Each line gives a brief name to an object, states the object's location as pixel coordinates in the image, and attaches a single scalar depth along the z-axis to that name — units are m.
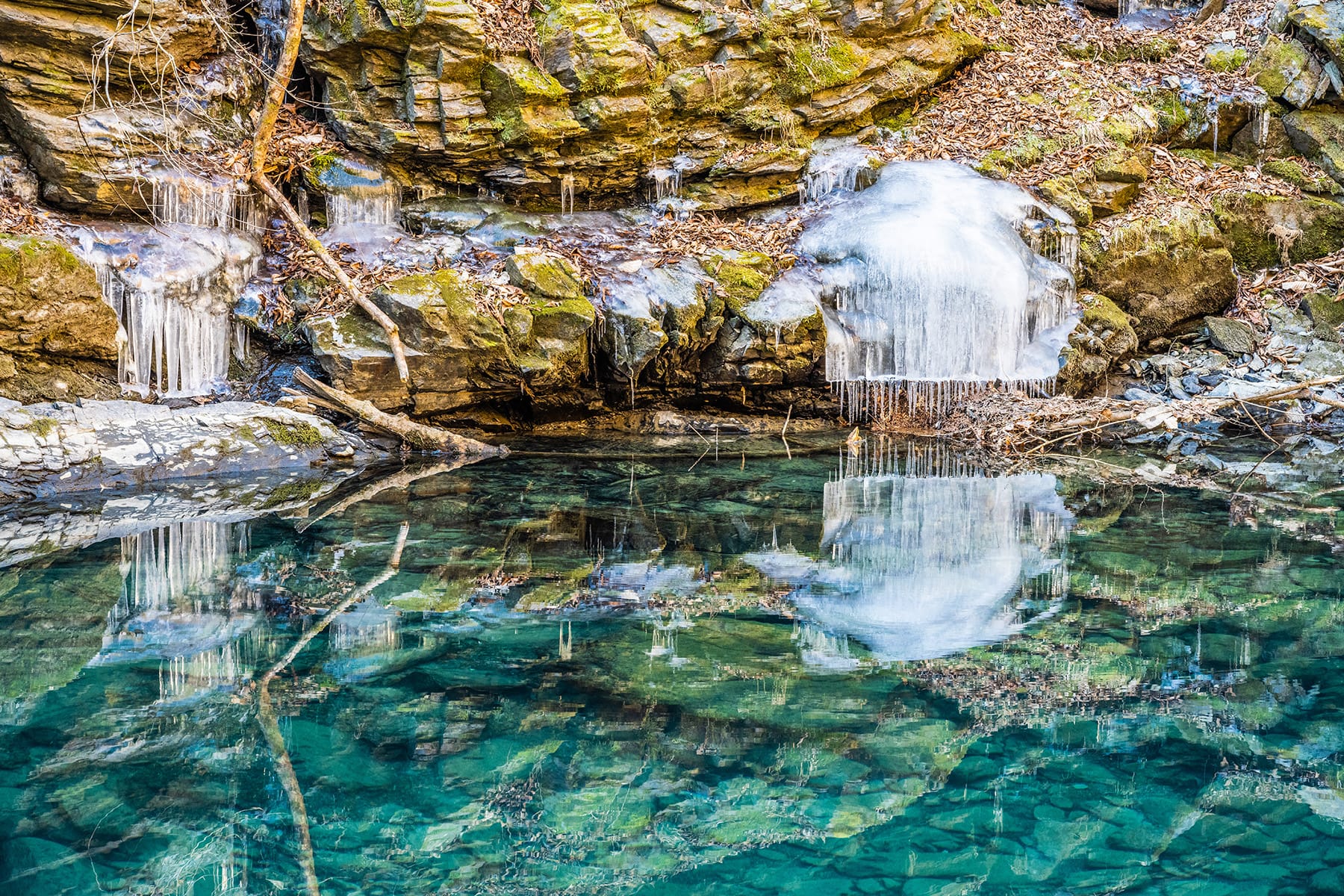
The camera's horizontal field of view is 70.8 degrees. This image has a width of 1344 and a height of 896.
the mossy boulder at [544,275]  8.27
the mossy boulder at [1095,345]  9.23
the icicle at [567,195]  9.52
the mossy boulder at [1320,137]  10.69
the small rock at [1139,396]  9.08
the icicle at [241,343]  8.26
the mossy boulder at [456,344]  7.73
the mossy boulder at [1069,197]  9.84
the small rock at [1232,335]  9.70
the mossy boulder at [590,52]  9.20
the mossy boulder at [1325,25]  10.68
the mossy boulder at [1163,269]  9.74
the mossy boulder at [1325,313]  9.84
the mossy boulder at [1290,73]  10.87
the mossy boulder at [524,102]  8.97
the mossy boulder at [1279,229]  10.48
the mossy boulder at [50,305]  7.05
